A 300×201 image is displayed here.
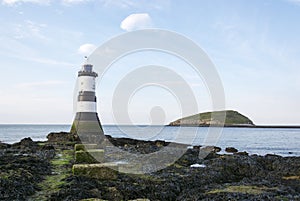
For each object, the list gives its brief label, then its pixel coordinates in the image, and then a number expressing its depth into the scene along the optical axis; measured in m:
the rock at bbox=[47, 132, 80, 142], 35.38
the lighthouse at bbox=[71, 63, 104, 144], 36.81
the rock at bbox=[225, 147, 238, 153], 40.79
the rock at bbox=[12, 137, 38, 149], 27.24
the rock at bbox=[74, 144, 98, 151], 17.93
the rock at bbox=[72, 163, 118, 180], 12.25
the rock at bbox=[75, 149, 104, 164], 15.53
